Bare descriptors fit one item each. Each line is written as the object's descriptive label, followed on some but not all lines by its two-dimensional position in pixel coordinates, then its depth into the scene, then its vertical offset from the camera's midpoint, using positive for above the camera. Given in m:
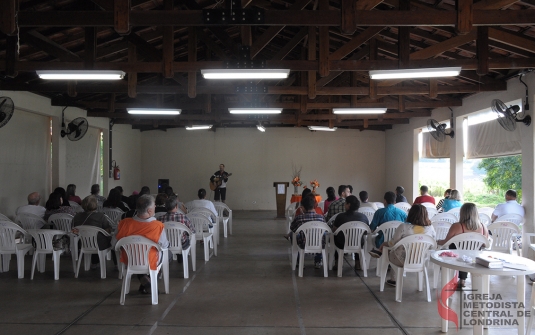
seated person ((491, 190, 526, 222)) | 6.94 -0.61
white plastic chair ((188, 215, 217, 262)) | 6.46 -0.89
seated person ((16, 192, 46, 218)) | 6.55 -0.58
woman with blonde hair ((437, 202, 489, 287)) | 4.57 -0.58
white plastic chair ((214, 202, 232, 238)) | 9.28 -0.90
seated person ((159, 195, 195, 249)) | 5.52 -0.60
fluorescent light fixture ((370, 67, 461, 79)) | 5.35 +1.29
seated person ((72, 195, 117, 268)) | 5.61 -0.64
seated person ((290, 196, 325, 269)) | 5.74 -0.64
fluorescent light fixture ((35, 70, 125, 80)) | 5.45 +1.28
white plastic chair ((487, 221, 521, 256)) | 5.95 -0.92
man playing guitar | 13.13 -0.41
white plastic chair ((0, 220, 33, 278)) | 5.46 -0.97
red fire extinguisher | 12.98 -0.03
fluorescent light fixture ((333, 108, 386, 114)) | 8.69 +1.28
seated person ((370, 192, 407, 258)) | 5.71 -0.62
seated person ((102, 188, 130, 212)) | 7.02 -0.51
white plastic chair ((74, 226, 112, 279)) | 5.44 -0.96
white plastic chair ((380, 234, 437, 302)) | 4.50 -0.90
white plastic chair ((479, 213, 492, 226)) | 6.63 -0.76
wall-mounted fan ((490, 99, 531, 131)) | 6.82 +0.94
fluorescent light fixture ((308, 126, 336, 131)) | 13.10 +1.38
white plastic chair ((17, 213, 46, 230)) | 6.18 -0.74
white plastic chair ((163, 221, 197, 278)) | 5.41 -0.85
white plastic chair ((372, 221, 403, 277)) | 5.47 -0.76
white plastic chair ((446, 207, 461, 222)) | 7.08 -0.68
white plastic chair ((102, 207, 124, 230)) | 6.79 -0.70
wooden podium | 12.44 -0.78
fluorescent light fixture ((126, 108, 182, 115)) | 8.74 +1.28
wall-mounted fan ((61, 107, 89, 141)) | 9.59 +0.99
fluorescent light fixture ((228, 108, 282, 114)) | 8.81 +1.30
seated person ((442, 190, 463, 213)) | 7.63 -0.56
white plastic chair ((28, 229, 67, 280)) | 5.43 -0.96
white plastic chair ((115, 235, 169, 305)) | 4.43 -0.98
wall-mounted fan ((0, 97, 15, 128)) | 6.13 +0.92
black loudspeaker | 13.79 -0.41
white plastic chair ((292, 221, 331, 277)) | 5.57 -0.89
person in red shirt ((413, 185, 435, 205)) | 8.33 -0.54
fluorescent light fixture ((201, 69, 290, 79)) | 5.45 +1.31
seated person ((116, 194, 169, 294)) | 4.46 -0.60
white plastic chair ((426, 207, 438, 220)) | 7.29 -0.70
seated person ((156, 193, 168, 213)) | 6.50 -0.50
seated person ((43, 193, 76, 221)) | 6.45 -0.57
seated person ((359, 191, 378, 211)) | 7.42 -0.56
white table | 3.16 -0.76
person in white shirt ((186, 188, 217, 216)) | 7.88 -0.60
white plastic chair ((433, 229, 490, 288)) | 4.57 -0.78
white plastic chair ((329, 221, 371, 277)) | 5.62 -0.95
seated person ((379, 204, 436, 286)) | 4.59 -0.64
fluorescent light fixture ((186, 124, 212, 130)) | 12.87 +1.39
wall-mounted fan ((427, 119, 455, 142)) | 9.95 +0.98
